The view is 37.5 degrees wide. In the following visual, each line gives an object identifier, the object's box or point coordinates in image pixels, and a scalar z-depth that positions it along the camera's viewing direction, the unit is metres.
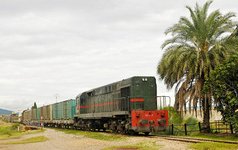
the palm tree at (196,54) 24.11
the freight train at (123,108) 23.55
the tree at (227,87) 19.91
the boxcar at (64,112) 40.29
